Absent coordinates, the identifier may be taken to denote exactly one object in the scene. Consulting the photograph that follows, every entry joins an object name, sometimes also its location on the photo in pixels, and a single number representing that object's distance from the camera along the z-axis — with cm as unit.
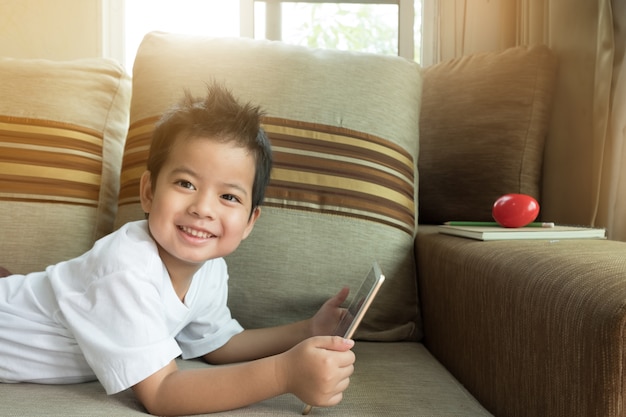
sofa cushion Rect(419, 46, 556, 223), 140
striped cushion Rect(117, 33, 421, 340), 111
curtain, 128
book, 100
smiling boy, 78
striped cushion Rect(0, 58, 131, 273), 116
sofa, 93
